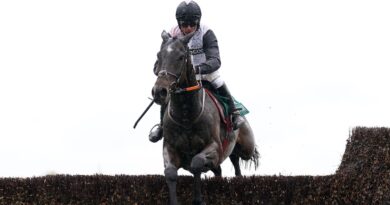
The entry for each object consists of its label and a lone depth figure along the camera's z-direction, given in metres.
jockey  12.93
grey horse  12.00
